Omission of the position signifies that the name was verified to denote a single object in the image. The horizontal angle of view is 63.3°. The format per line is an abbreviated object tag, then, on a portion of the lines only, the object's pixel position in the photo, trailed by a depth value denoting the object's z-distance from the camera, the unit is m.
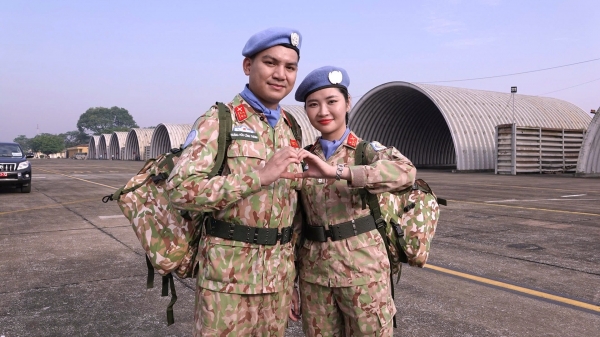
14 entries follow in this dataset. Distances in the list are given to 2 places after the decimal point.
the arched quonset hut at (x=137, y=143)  63.25
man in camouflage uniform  2.02
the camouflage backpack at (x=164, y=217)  2.19
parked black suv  14.41
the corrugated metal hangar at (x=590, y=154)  22.53
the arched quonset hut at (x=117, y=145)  73.41
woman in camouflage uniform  2.30
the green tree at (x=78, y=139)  188.88
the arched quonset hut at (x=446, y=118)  27.28
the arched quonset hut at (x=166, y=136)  50.12
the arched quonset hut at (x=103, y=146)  81.54
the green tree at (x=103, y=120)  187.25
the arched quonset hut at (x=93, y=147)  87.19
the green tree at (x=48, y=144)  145.25
